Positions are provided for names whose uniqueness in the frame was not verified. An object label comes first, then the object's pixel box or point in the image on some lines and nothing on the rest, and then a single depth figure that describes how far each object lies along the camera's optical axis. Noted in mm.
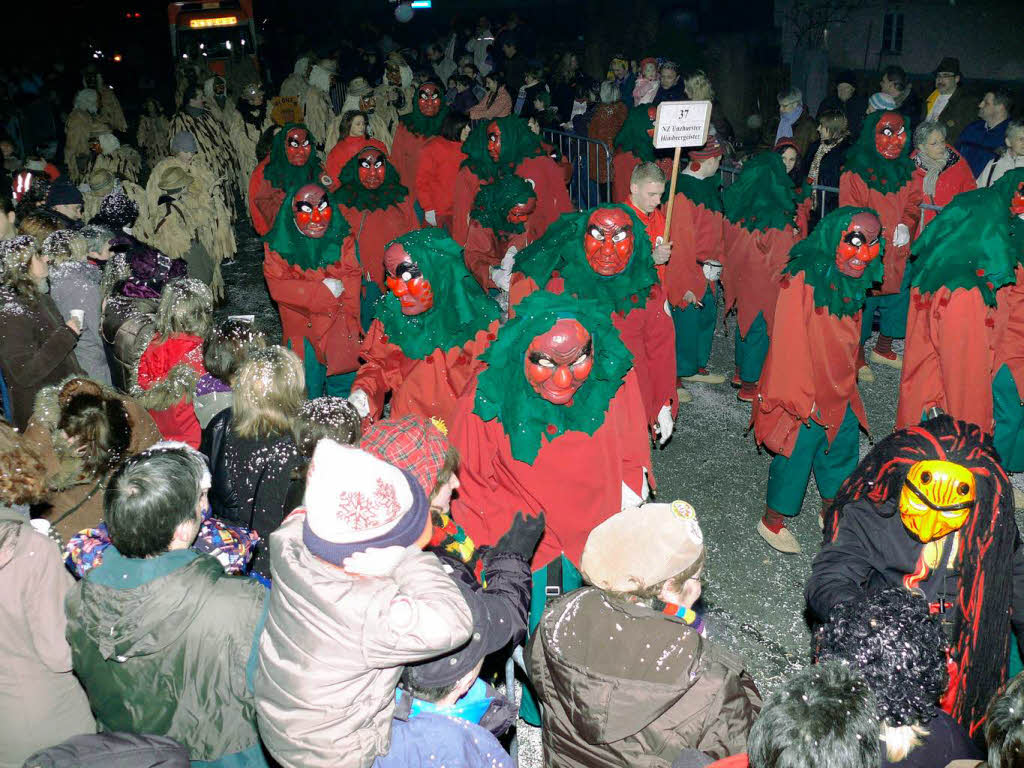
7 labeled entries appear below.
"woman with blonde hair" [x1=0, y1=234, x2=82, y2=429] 4723
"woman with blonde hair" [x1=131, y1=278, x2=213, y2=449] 4238
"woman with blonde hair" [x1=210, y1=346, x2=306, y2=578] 3557
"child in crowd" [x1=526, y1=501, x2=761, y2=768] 2328
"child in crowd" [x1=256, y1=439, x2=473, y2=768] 2148
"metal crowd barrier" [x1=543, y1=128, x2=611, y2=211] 10762
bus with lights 18797
